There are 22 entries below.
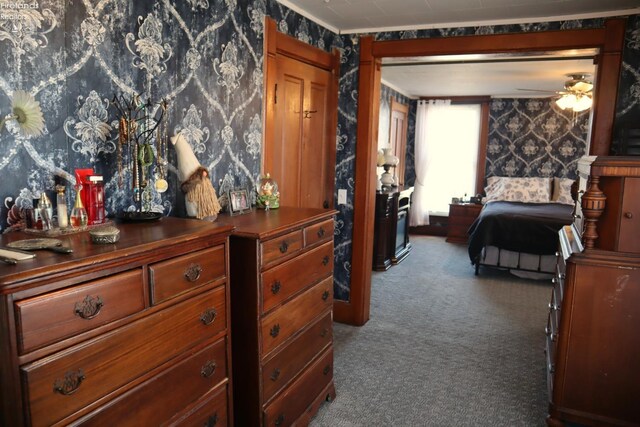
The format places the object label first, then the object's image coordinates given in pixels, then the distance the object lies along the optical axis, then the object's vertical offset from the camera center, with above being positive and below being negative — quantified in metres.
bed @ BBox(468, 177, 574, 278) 5.32 -0.93
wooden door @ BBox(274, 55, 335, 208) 3.23 +0.13
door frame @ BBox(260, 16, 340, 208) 2.95 +0.66
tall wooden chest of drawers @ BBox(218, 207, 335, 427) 1.98 -0.74
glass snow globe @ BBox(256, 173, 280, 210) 2.66 -0.23
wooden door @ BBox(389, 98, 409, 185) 7.15 +0.37
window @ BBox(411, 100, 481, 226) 7.88 +0.05
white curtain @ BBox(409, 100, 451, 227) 7.92 -0.03
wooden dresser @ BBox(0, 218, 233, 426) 1.10 -0.51
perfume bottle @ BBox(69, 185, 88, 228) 1.63 -0.23
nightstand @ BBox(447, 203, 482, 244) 7.38 -0.99
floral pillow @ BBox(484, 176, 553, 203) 6.96 -0.49
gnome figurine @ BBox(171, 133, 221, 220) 2.13 -0.14
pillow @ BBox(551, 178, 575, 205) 6.93 -0.49
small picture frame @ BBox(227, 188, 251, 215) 2.44 -0.26
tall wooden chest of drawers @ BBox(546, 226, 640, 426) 2.28 -0.92
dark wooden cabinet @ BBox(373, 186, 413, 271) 5.64 -0.91
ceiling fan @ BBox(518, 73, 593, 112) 5.15 +0.74
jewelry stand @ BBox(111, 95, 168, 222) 1.90 +0.03
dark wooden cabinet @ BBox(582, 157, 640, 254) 2.17 -0.21
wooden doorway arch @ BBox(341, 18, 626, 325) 3.01 +0.52
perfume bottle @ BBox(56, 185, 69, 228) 1.59 -0.20
